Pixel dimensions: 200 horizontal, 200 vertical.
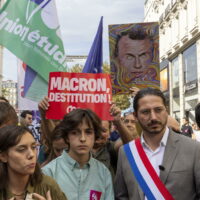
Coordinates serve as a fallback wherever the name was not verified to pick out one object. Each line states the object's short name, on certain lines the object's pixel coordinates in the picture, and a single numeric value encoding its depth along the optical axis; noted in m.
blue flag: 4.94
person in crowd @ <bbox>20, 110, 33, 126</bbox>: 7.00
